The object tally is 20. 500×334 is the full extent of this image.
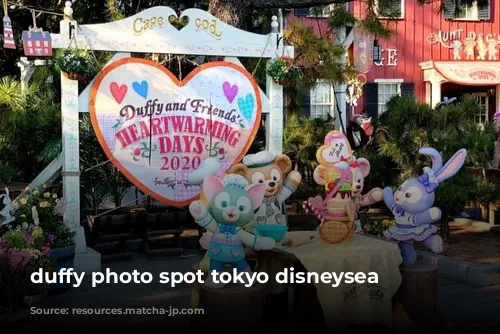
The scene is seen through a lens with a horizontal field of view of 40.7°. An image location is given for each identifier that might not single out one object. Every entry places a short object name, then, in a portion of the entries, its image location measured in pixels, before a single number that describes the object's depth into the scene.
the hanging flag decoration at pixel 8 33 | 8.42
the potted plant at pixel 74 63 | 7.87
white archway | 8.08
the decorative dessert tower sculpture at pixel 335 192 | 5.67
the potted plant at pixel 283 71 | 9.08
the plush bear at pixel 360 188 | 6.29
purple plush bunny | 5.95
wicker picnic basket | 5.62
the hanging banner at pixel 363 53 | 15.19
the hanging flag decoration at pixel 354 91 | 15.99
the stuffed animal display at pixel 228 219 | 5.23
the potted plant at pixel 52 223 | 7.01
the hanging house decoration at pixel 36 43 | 7.80
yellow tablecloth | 5.29
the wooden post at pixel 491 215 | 10.23
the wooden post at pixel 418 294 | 5.61
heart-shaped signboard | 8.40
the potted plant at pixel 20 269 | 5.45
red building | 17.77
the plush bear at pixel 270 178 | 6.47
